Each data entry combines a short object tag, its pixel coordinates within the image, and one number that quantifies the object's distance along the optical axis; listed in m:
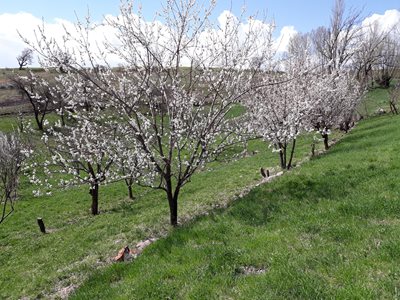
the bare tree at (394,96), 37.19
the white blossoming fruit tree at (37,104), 45.68
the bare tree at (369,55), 56.97
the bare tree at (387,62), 66.75
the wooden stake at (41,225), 16.98
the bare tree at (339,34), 50.44
